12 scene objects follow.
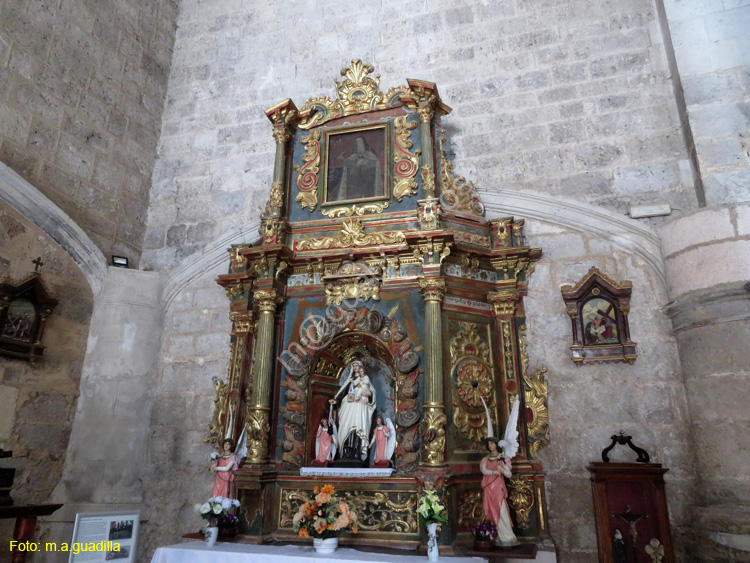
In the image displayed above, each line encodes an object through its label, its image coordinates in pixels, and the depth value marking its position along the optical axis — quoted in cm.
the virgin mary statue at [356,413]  523
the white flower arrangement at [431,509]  422
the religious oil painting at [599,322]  527
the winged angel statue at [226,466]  517
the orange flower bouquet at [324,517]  438
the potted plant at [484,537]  445
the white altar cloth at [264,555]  414
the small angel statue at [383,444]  509
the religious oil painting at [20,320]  544
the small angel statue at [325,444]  529
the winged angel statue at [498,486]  462
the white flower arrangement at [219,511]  477
